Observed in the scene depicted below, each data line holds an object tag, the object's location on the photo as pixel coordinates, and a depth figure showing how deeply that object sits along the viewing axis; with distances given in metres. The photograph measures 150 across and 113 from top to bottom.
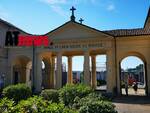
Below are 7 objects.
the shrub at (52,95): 16.24
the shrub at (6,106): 6.97
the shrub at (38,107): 6.82
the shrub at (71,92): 13.40
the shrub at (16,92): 18.89
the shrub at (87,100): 8.94
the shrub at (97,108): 8.11
